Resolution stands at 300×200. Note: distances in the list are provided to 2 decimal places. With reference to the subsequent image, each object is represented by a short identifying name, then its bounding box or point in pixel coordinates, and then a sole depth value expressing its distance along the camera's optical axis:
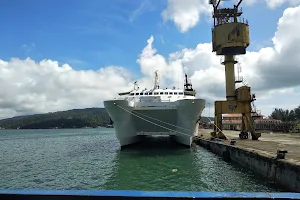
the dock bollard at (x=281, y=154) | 11.35
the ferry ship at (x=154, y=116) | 21.97
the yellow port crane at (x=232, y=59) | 25.33
